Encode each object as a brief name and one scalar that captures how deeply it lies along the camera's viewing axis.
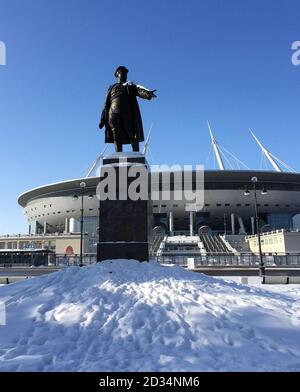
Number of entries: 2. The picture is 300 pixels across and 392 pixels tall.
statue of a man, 11.77
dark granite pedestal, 9.95
